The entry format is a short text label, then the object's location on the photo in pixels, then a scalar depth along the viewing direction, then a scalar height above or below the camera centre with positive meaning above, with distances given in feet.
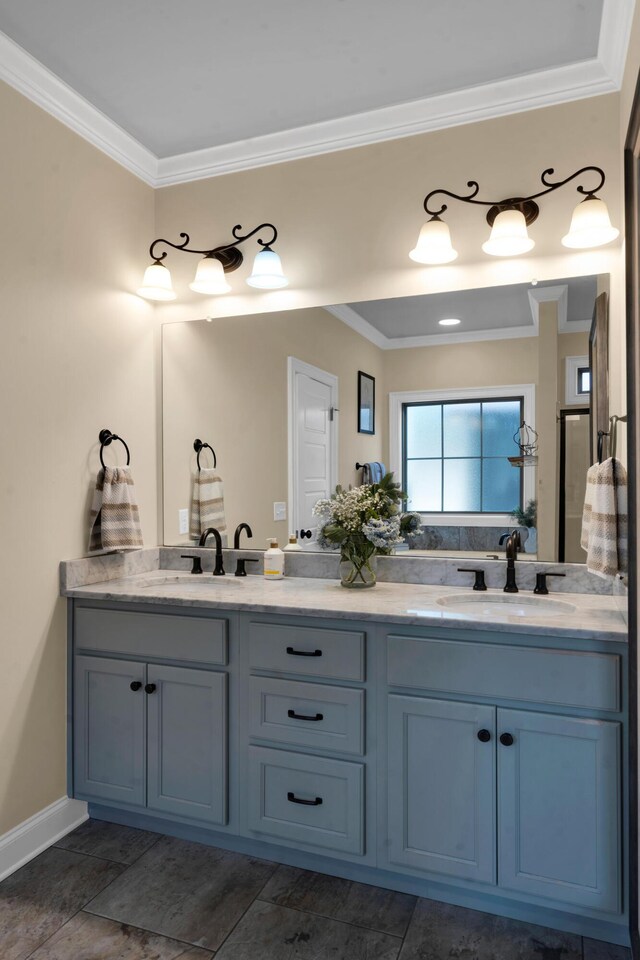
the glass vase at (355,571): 7.83 -1.08
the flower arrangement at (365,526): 7.67 -0.50
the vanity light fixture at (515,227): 6.84 +2.90
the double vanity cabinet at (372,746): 5.76 -2.68
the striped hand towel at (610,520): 6.15 -0.34
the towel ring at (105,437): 8.50 +0.64
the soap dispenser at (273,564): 8.55 -1.06
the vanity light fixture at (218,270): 8.43 +2.92
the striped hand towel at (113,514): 8.23 -0.38
